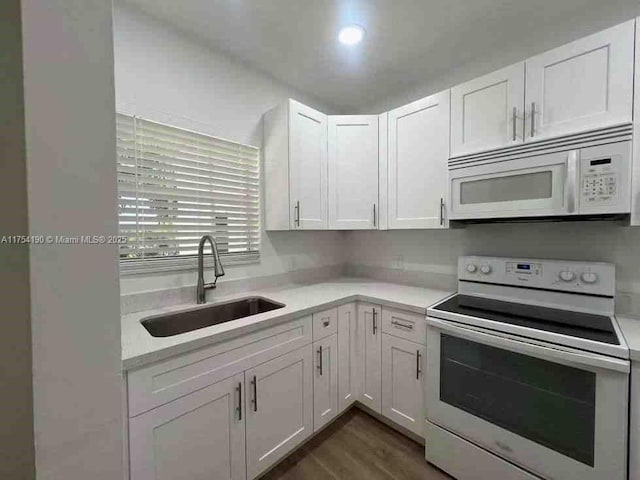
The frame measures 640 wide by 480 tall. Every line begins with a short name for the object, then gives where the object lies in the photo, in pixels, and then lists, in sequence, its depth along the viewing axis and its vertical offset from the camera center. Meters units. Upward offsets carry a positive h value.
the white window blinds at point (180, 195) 1.48 +0.25
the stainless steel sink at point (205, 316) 1.48 -0.51
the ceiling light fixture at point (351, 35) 1.61 +1.24
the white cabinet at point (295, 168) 1.95 +0.50
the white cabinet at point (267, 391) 1.06 -0.83
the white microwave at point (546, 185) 1.20 +0.25
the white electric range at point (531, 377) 1.08 -0.68
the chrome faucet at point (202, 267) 1.65 -0.21
